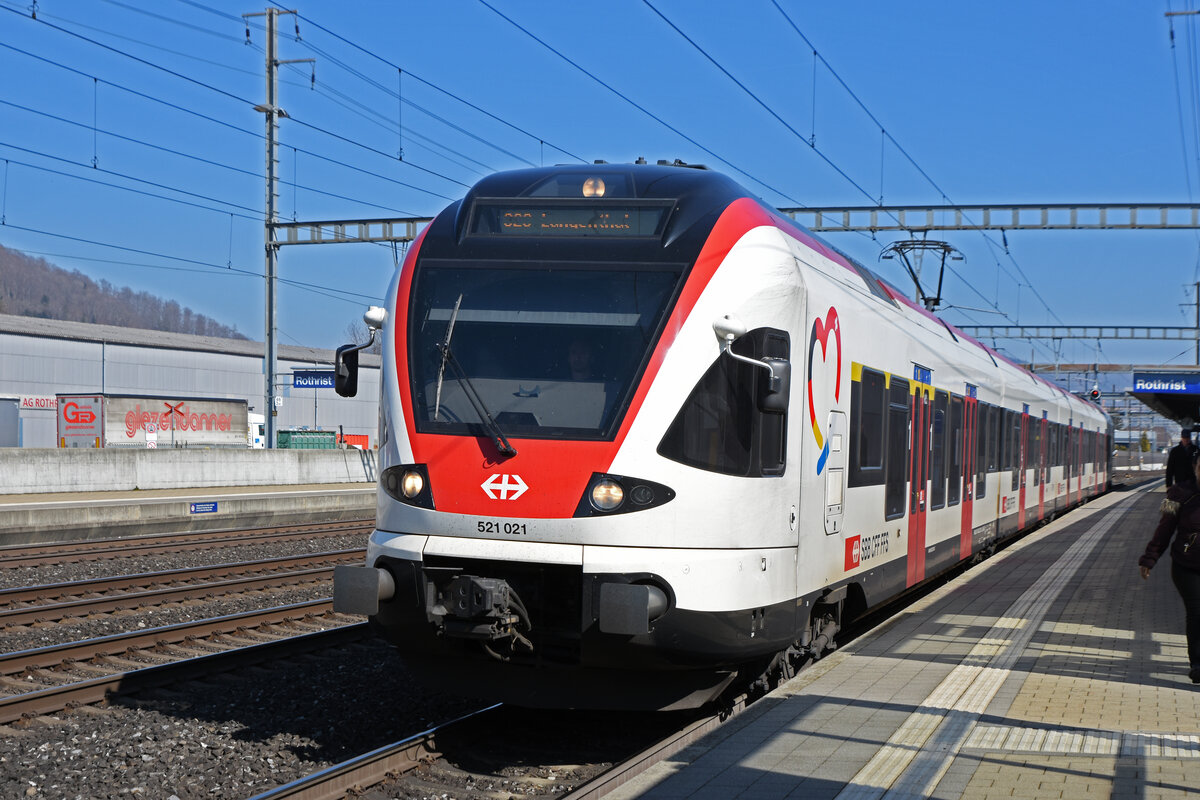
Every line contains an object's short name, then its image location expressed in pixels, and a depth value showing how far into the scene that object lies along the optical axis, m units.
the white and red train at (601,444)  6.54
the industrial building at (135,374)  53.16
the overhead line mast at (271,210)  28.95
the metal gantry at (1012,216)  26.55
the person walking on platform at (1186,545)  8.34
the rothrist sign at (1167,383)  36.81
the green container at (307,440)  48.22
